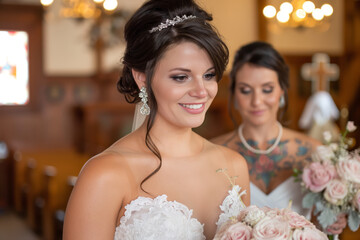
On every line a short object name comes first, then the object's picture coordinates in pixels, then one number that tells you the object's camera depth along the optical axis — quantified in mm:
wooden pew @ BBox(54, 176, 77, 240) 6722
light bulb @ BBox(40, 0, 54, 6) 7961
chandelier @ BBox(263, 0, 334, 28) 8766
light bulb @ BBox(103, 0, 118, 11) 8500
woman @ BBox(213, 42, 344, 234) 3361
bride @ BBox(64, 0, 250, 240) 2127
